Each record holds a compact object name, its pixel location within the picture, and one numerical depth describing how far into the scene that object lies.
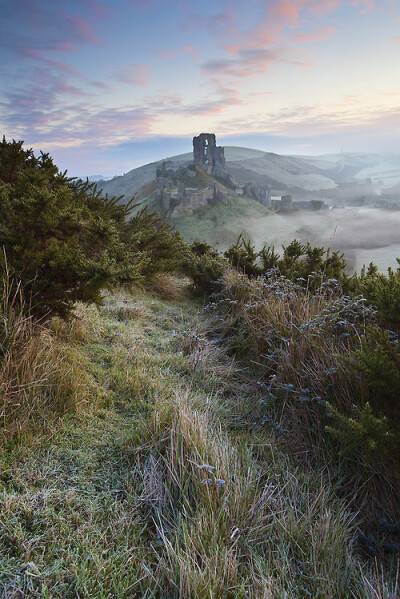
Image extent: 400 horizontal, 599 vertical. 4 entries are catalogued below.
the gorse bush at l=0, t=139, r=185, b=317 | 2.85
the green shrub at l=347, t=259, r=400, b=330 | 2.41
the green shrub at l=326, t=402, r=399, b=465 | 1.78
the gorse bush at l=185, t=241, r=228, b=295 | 6.50
